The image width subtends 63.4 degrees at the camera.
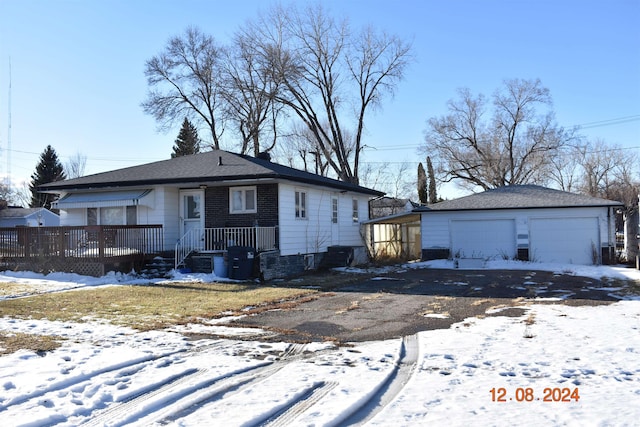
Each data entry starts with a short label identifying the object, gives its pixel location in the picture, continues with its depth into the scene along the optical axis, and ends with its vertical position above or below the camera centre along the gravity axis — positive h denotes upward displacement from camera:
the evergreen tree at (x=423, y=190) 49.03 +4.08
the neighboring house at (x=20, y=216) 49.47 +2.63
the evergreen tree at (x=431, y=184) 47.09 +4.55
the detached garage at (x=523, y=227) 20.55 +0.13
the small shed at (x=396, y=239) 26.66 -0.26
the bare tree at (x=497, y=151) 43.44 +6.86
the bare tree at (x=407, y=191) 55.06 +4.55
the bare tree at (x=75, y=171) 57.75 +7.99
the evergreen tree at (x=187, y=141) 48.31 +9.57
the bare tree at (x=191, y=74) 37.66 +12.01
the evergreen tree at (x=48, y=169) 51.53 +7.37
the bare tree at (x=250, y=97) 35.09 +9.90
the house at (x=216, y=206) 17.34 +1.20
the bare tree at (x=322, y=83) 34.69 +10.80
